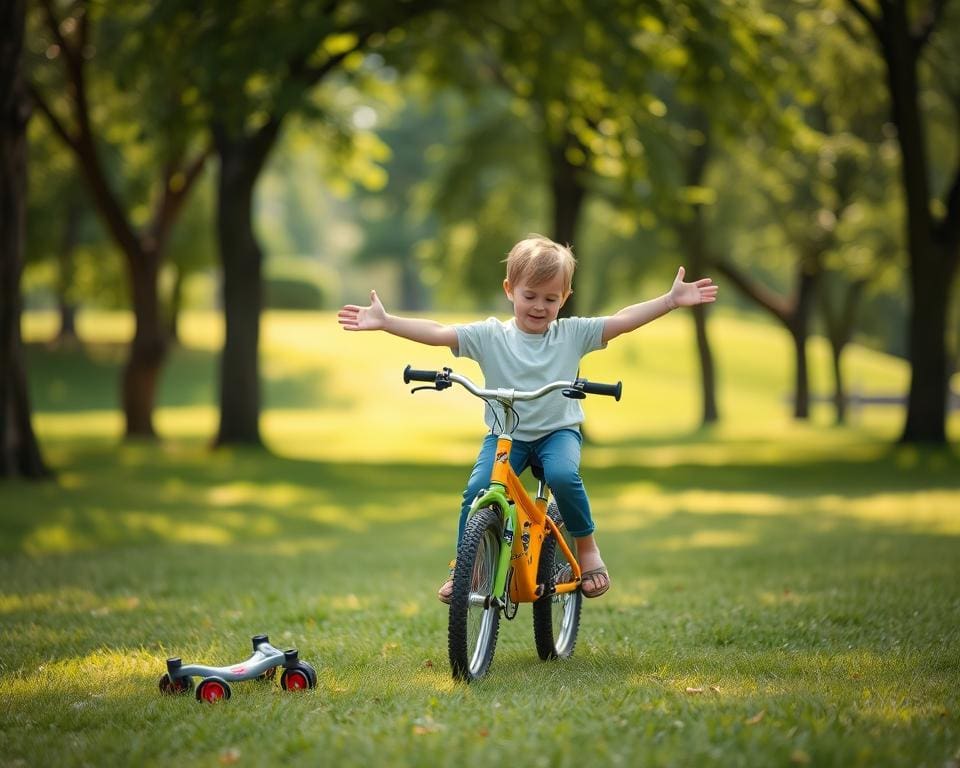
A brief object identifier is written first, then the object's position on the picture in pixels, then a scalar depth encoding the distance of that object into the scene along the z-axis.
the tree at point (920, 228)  20.88
